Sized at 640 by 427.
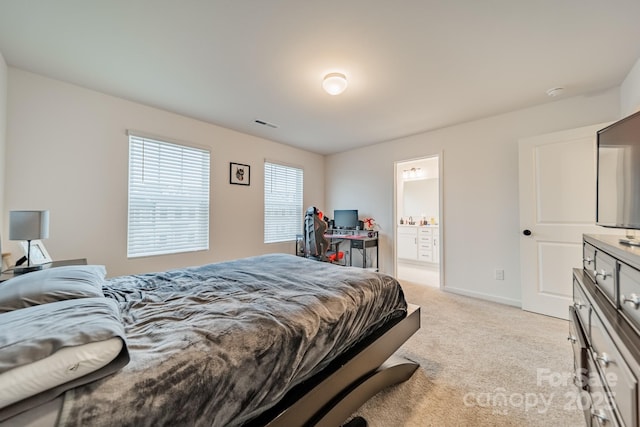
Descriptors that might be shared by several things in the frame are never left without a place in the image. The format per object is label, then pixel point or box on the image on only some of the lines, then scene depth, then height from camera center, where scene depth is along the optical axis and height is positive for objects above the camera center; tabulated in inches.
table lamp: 70.4 -3.3
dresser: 26.3 -15.5
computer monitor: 182.2 -1.3
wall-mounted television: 42.7 +8.3
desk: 166.1 -15.9
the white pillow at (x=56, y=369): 21.9 -15.3
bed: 25.2 -18.6
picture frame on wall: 148.9 +26.9
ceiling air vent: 135.2 +53.1
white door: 99.3 +2.2
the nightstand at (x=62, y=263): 80.2 -16.3
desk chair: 143.6 -11.6
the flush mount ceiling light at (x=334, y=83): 87.1 +48.6
